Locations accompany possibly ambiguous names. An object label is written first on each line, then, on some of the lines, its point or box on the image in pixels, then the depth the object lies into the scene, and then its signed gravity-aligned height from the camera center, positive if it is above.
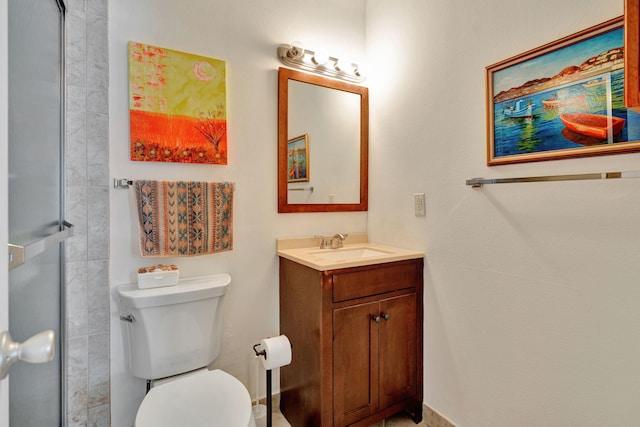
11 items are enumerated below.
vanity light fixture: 1.85 +0.91
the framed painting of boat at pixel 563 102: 1.06 +0.41
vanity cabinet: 1.50 -0.64
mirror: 1.89 +0.44
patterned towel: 1.46 -0.01
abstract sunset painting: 1.49 +0.53
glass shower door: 0.75 +0.07
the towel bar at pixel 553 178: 0.95 +0.12
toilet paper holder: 1.46 -0.82
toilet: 1.14 -0.61
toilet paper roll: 1.42 -0.61
